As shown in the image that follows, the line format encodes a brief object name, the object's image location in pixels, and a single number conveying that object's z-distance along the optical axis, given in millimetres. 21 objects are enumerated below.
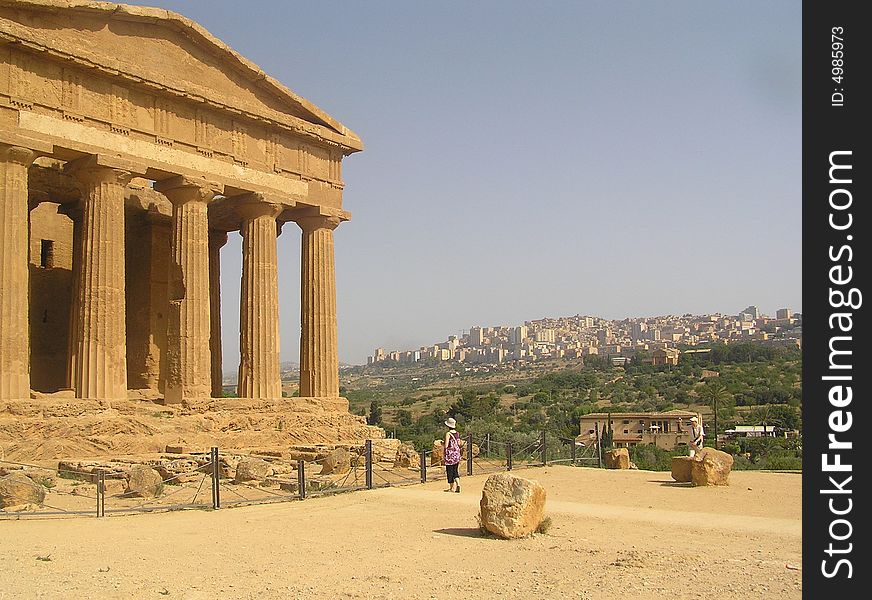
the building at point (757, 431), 48231
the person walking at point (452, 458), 17531
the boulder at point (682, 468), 19219
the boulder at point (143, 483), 16469
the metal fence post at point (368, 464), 17953
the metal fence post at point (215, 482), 15405
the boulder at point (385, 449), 24203
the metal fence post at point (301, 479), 16500
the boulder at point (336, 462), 20688
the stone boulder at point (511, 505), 11414
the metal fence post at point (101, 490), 14218
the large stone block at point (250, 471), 18631
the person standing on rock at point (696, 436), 19592
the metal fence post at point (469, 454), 20727
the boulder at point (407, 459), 23484
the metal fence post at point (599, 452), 24455
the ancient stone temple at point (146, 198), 21031
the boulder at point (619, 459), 24609
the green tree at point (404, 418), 60553
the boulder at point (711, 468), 18516
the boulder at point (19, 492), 14578
